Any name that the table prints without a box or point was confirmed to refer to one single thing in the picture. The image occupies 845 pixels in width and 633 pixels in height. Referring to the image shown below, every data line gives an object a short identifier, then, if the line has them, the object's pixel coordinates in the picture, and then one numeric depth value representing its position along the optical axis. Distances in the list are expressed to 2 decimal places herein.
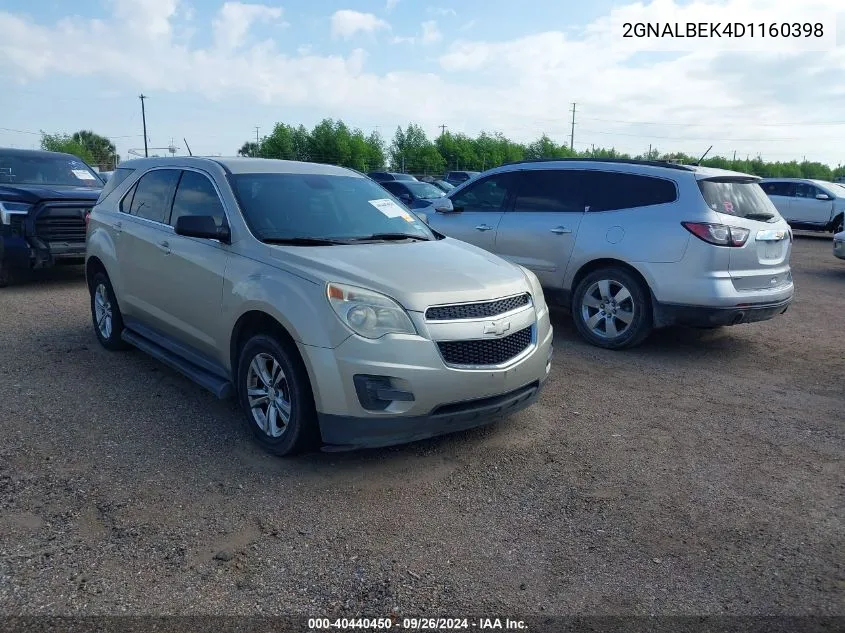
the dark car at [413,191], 17.99
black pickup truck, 9.48
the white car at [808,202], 19.98
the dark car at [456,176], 43.07
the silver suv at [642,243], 6.54
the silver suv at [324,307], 3.95
